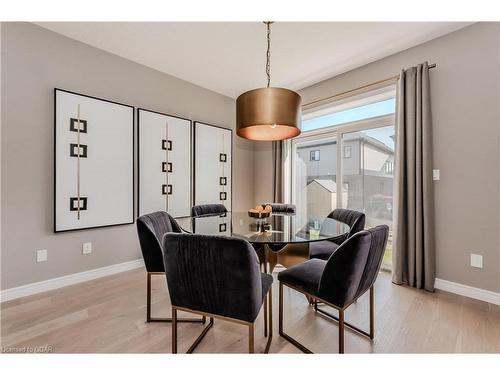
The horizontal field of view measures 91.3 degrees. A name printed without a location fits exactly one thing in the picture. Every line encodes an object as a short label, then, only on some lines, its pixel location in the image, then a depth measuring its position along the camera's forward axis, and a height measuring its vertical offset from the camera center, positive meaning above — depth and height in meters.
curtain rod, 2.74 +1.27
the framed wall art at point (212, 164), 3.70 +0.40
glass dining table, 1.73 -0.33
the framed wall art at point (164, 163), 3.12 +0.35
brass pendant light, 1.76 +0.60
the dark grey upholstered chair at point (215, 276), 1.21 -0.45
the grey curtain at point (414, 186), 2.49 +0.04
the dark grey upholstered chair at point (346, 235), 2.14 -0.35
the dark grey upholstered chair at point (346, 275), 1.31 -0.51
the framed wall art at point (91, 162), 2.50 +0.30
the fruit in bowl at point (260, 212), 2.26 -0.21
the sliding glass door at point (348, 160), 3.06 +0.43
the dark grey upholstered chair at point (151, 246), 1.81 -0.42
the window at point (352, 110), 2.99 +1.10
